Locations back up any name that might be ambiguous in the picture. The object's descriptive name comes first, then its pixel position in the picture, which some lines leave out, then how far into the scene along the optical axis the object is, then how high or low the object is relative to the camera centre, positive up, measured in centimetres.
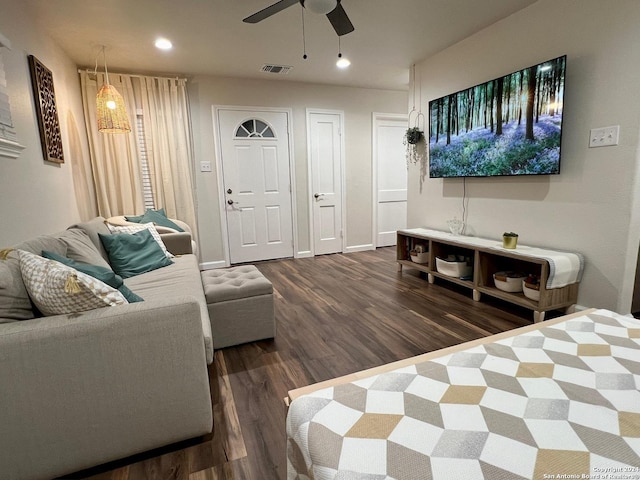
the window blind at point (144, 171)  408 +24
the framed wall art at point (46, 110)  251 +66
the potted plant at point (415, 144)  400 +45
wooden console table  250 -77
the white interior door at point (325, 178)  492 +10
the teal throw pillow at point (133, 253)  255 -48
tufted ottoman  223 -82
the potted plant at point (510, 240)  278 -50
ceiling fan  217 +115
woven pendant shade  329 +78
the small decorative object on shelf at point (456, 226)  352 -47
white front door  455 +7
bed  70 -58
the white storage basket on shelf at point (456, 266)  326 -83
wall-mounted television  254 +46
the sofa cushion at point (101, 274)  148 -36
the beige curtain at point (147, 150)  388 +49
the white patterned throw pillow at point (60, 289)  121 -34
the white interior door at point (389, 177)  530 +9
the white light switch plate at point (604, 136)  229 +27
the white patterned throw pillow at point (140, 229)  289 -33
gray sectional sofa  115 -69
